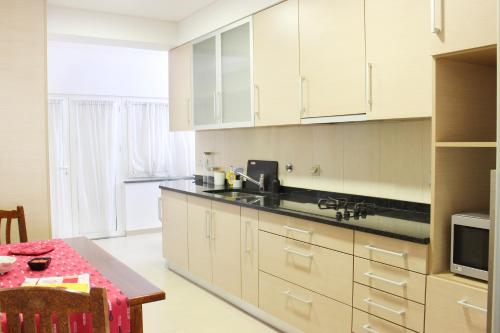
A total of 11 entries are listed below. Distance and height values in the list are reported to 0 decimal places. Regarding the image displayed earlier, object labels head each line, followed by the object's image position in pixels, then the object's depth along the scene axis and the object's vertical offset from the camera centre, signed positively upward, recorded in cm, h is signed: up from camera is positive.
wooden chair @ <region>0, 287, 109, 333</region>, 116 -40
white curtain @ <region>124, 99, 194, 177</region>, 621 +9
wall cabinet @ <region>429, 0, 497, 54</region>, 180 +52
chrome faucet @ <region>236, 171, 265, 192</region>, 389 -28
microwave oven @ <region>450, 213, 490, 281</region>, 191 -43
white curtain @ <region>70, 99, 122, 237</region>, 586 -17
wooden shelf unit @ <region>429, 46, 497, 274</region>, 204 +4
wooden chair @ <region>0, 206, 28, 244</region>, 267 -40
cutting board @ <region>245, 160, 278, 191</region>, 386 -20
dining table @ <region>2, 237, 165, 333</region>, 167 -54
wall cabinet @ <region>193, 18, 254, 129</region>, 367 +63
